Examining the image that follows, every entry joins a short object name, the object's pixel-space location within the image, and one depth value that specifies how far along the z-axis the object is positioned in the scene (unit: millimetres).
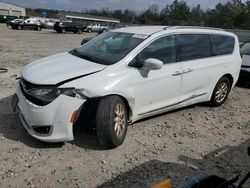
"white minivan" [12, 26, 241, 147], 2631
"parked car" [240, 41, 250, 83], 5723
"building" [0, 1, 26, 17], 56264
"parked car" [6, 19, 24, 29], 28540
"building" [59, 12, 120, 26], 55209
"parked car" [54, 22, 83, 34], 27686
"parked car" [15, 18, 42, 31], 28538
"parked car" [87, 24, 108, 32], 35673
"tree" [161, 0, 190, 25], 51718
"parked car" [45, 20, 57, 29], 37083
